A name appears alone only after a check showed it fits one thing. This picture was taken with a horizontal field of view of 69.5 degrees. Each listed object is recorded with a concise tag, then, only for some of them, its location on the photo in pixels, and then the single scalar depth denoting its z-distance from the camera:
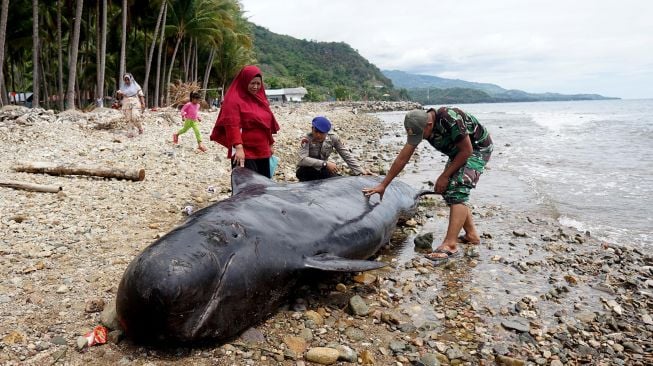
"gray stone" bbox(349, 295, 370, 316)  4.12
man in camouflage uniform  5.29
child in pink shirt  12.12
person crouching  6.66
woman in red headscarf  5.48
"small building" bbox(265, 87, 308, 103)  91.41
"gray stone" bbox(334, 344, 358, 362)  3.38
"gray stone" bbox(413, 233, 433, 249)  6.07
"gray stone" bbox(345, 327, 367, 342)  3.72
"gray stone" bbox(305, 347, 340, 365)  3.35
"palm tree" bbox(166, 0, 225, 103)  34.06
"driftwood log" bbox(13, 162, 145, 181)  7.66
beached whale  3.05
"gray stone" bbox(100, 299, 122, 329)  3.43
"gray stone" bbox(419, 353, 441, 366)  3.41
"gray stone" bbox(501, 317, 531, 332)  4.06
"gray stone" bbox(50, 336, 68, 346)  3.24
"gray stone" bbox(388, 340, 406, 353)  3.59
